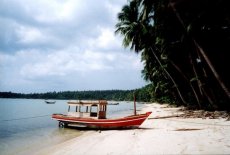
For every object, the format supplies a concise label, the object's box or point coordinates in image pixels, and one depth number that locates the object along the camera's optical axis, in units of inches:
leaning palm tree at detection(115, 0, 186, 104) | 1077.1
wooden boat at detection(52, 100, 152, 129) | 594.4
